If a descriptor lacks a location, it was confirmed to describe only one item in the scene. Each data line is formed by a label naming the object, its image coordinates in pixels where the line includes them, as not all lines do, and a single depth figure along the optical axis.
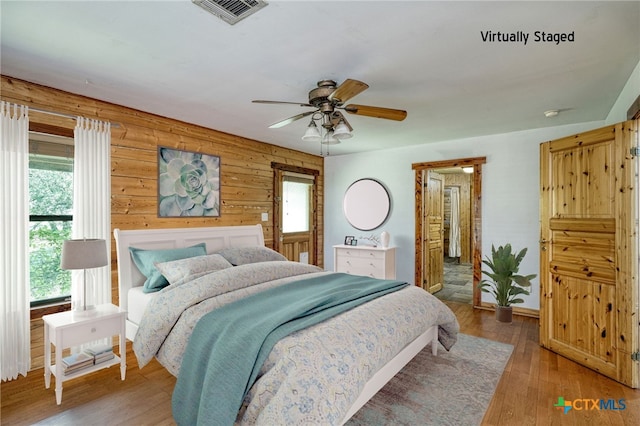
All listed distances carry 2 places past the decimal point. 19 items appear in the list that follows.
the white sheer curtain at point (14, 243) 2.52
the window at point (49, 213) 2.85
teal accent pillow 2.91
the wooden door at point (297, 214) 5.12
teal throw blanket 1.68
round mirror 5.43
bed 1.56
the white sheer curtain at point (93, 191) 2.91
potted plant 3.89
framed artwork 3.66
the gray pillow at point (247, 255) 3.50
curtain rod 2.71
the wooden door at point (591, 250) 2.51
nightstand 2.32
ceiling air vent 1.68
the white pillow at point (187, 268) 2.73
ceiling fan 2.42
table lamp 2.41
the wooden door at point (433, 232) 5.12
